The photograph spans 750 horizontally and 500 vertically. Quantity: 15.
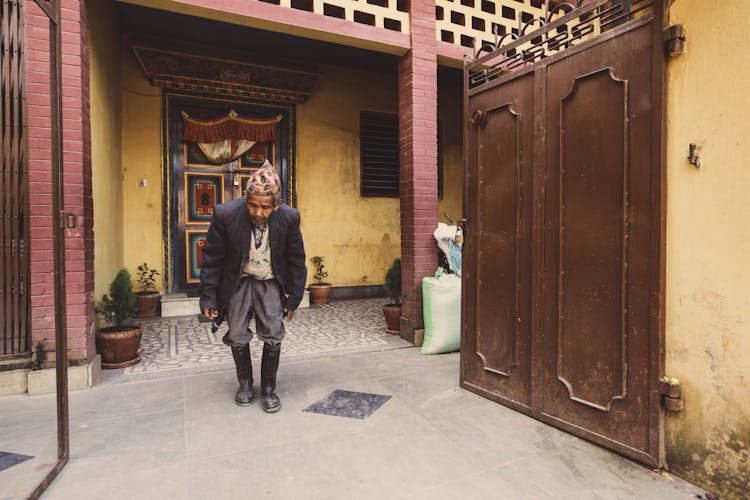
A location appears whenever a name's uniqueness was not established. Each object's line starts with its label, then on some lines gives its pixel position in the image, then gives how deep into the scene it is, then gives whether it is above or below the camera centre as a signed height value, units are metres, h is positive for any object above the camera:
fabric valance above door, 7.30 +1.90
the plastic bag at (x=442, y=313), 4.53 -0.74
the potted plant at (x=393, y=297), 5.48 -0.69
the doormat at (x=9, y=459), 2.46 -1.24
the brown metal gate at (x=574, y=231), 2.44 +0.08
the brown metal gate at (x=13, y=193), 3.47 +0.41
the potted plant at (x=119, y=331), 4.12 -0.85
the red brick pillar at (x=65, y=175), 3.47 +0.57
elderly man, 3.19 -0.22
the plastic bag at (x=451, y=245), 4.98 -0.02
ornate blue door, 7.30 +1.20
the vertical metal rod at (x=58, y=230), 2.32 +0.08
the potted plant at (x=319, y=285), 7.88 -0.76
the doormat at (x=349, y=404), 3.18 -1.23
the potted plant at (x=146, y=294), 6.65 -0.77
